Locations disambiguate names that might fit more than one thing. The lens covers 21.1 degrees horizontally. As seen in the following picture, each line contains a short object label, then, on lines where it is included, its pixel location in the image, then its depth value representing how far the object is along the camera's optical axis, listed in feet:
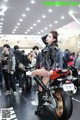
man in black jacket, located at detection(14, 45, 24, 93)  23.40
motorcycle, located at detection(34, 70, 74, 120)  12.14
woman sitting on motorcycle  12.42
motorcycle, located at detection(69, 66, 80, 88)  24.31
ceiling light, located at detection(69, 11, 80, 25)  43.81
